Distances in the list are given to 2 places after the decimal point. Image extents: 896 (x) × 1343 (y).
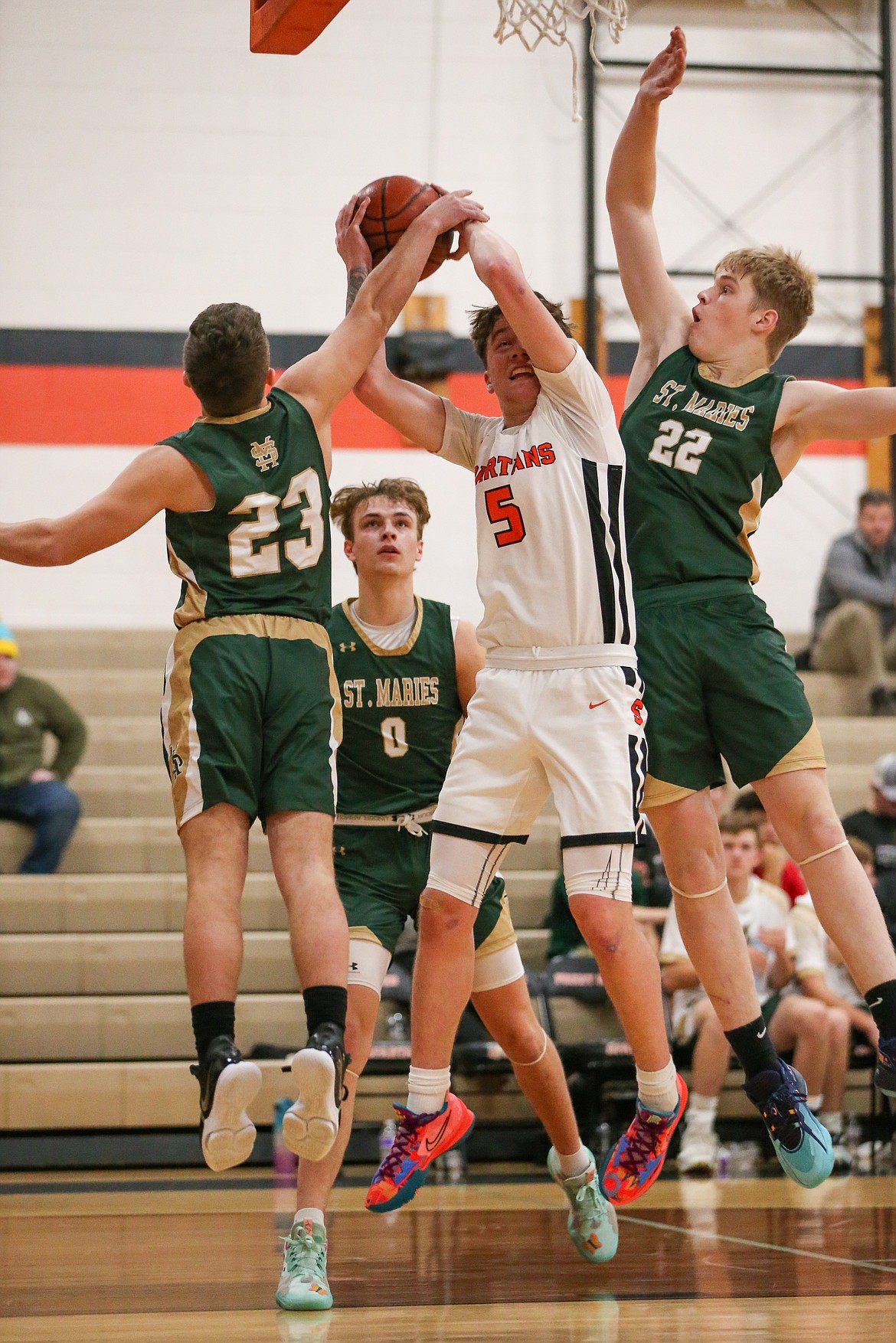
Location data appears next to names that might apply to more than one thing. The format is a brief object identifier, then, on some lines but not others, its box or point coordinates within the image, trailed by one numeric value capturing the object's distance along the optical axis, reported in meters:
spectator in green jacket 17.80
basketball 9.12
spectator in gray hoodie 22.64
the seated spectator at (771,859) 16.47
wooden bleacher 15.21
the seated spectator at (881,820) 16.28
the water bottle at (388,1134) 13.24
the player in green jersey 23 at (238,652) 7.80
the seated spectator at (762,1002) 14.57
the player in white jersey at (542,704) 8.19
